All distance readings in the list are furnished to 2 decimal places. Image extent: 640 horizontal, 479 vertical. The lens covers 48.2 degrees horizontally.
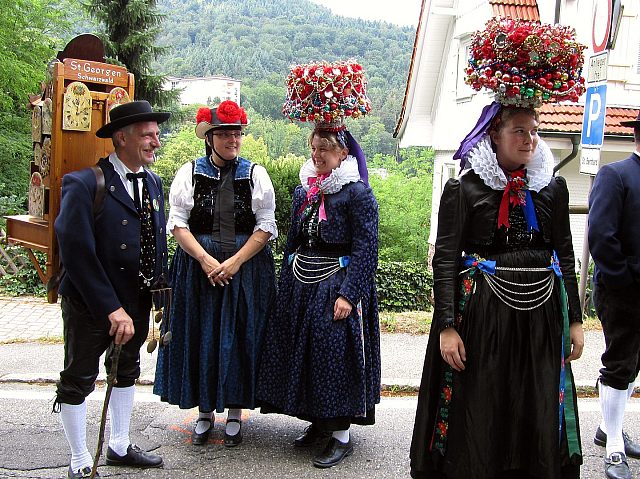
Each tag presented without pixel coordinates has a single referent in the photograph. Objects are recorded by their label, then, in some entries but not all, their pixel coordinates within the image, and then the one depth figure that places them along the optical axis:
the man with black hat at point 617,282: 3.97
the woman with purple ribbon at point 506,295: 3.21
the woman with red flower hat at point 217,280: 4.41
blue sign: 5.68
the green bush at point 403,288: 9.70
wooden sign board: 3.71
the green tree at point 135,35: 17.53
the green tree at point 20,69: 14.10
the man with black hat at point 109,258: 3.58
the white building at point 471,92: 11.27
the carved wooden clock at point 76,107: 3.66
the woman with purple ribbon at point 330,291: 4.20
